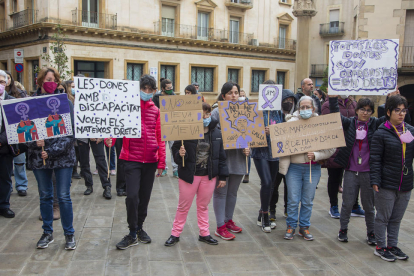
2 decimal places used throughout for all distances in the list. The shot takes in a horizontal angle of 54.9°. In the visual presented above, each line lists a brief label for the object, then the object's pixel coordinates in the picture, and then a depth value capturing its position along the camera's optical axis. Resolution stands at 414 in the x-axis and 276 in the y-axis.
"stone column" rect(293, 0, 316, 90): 27.56
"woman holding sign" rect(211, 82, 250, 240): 5.41
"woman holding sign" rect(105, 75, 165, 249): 4.91
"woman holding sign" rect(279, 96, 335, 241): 5.35
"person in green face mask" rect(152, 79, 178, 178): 8.93
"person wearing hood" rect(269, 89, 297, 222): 5.97
